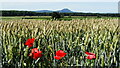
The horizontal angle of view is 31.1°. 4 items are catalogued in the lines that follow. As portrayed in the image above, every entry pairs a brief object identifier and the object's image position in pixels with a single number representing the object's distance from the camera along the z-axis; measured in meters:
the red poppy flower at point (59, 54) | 2.16
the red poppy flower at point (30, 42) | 2.44
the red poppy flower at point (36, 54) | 2.20
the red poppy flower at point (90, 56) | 2.18
